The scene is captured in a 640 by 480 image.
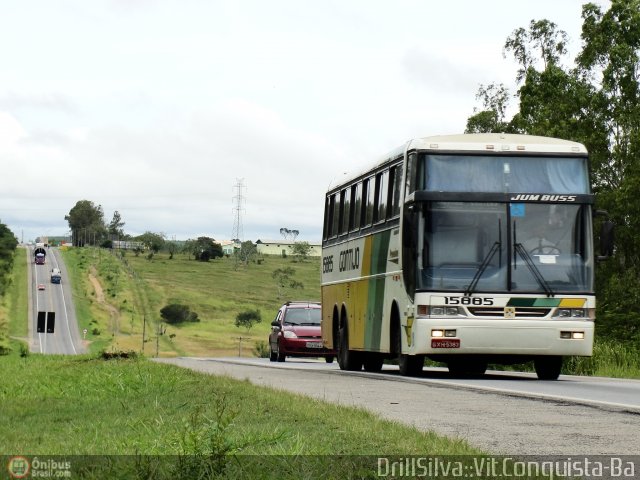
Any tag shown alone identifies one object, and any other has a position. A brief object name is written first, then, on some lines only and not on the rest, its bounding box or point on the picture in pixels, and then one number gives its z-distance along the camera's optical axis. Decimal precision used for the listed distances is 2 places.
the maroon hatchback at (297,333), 36.94
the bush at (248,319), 142.48
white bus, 20.38
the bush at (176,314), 145.25
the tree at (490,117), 65.46
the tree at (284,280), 185.75
